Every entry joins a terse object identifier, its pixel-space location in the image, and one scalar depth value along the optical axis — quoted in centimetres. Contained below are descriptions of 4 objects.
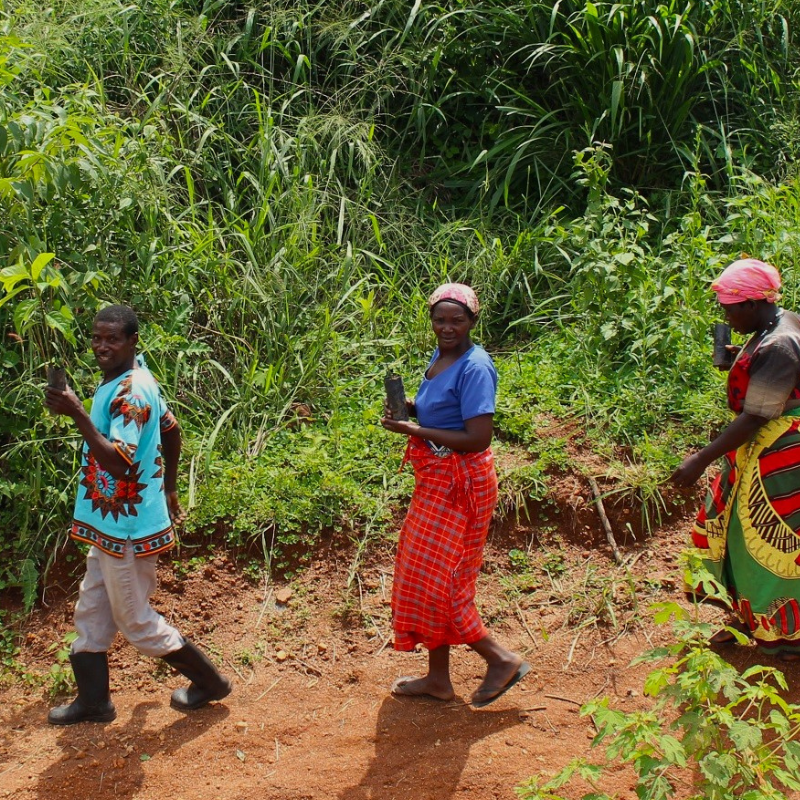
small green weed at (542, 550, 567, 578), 428
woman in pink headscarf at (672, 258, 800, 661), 323
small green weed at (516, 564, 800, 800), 234
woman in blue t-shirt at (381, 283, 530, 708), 321
